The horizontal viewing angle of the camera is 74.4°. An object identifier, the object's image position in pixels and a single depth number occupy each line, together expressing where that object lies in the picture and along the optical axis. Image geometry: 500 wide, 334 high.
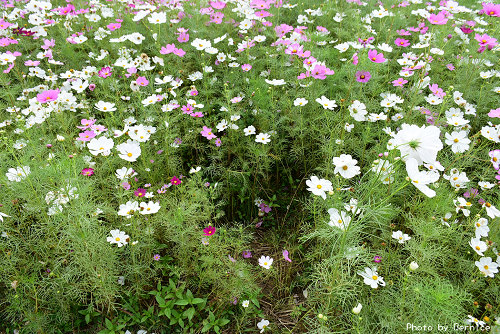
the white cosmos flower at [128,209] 1.68
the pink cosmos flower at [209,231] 1.74
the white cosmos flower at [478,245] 1.63
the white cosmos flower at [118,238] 1.64
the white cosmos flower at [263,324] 1.72
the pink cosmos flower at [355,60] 2.23
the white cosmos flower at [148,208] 1.70
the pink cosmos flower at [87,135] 2.03
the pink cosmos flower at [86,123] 2.19
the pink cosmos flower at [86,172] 1.77
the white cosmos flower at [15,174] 1.71
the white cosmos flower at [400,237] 1.68
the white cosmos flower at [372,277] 1.55
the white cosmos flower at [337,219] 1.49
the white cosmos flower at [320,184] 1.67
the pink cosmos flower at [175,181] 1.99
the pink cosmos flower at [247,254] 2.01
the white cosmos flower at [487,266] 1.59
